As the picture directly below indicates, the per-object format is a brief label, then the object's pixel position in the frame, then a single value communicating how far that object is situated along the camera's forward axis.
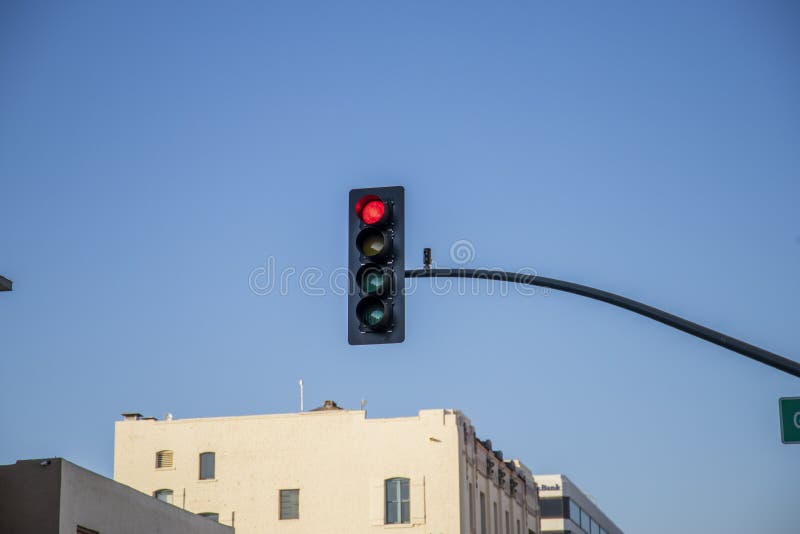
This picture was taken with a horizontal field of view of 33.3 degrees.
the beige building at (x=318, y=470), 57.97
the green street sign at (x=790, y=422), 16.92
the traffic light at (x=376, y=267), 14.88
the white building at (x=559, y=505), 101.25
